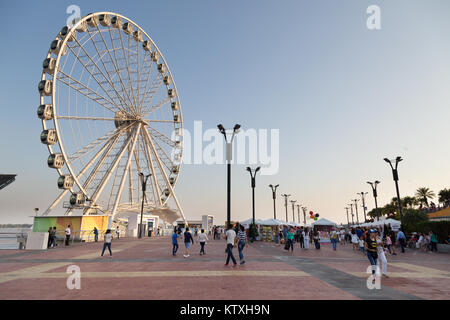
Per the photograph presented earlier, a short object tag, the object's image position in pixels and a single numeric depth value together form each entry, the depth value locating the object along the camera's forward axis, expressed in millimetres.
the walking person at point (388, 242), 17672
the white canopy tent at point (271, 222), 29972
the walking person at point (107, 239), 13781
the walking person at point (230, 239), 10719
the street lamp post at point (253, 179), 30031
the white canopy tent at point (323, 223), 27475
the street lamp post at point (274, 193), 41156
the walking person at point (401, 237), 19403
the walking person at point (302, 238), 21858
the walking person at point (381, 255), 8997
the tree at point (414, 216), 35500
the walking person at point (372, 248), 8777
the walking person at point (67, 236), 21156
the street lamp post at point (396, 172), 25902
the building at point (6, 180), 33594
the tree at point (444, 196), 62562
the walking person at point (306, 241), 21016
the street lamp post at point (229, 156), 16781
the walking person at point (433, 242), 19906
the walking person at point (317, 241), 20875
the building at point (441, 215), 33438
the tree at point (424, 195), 73625
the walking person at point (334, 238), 20953
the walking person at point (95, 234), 24272
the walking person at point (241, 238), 11469
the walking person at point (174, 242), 14256
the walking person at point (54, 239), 20453
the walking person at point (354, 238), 20453
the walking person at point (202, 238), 14855
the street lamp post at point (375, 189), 37141
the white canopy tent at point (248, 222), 29694
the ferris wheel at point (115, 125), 24891
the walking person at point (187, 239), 13935
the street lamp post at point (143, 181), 35300
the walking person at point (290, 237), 17672
